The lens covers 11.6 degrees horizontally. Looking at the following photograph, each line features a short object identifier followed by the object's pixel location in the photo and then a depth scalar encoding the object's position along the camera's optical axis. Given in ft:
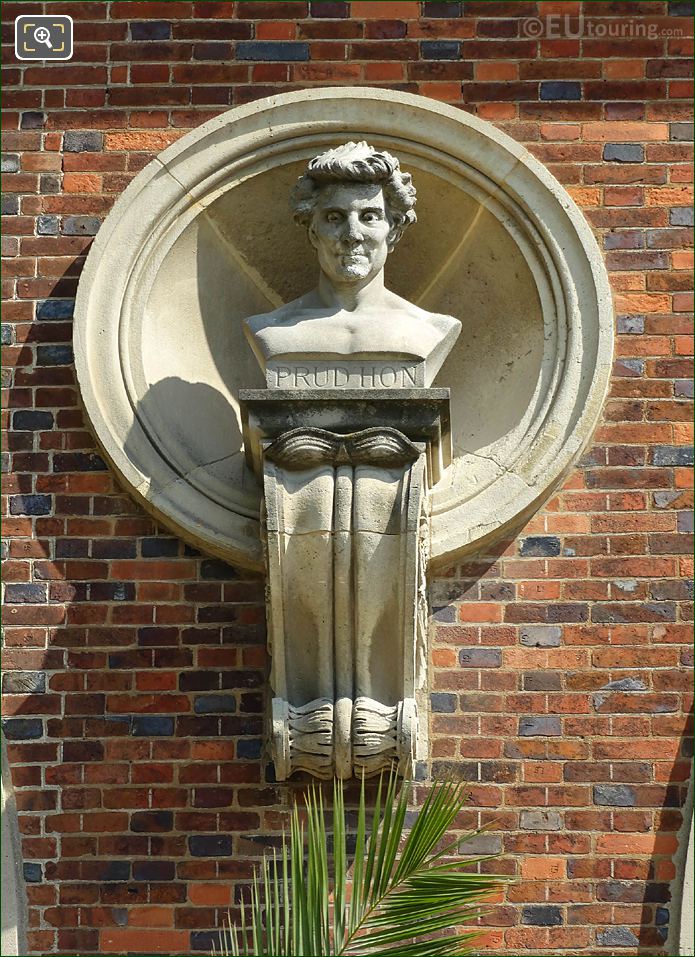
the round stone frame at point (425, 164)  34.21
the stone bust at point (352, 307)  32.94
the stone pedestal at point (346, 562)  31.93
